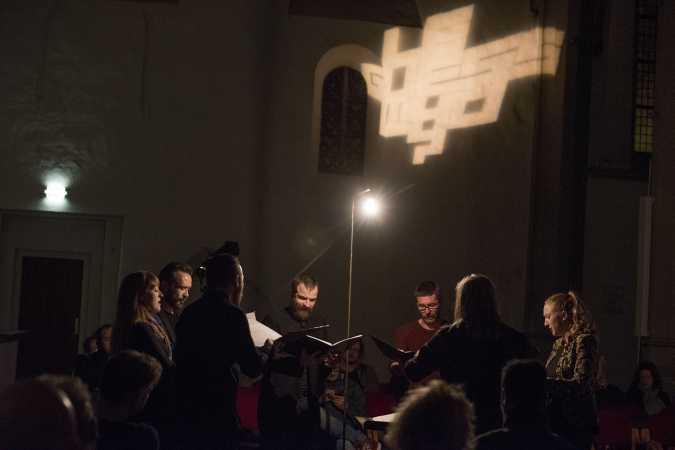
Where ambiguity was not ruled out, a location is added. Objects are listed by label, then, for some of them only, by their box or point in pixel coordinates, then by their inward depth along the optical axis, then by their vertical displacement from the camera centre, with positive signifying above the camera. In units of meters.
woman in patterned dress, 5.57 -0.56
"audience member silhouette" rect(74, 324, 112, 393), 9.44 -1.15
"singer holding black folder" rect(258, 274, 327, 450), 5.89 -0.86
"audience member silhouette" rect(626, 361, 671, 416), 9.89 -1.12
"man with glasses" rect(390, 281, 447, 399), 8.86 -0.52
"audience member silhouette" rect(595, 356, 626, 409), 6.57 -1.20
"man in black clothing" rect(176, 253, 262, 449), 5.25 -0.60
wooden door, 12.51 -0.89
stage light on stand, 12.37 +0.68
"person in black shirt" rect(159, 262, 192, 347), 6.57 -0.23
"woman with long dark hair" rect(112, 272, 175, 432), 5.26 -0.46
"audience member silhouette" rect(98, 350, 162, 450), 4.09 -0.65
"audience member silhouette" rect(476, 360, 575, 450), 3.99 -0.59
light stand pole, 6.54 -1.10
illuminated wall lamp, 12.31 +0.66
